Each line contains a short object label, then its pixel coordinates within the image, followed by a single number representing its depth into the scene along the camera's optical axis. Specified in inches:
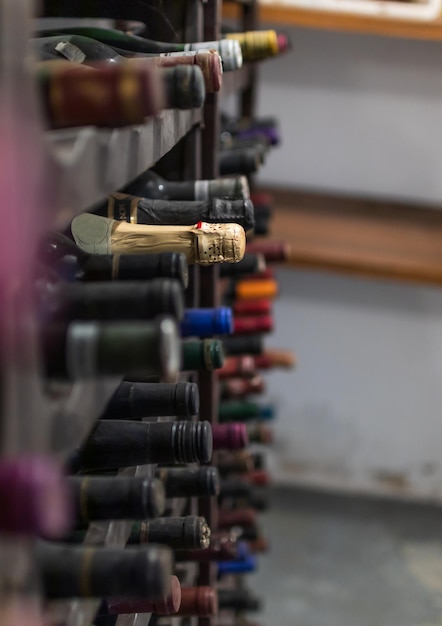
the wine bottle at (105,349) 39.2
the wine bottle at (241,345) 78.6
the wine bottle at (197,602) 54.8
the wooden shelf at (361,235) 107.0
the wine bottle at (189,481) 52.8
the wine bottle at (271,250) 74.1
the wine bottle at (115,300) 40.7
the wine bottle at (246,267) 67.0
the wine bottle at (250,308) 81.6
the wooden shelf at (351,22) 92.4
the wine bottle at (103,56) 47.3
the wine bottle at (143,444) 47.3
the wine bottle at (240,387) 81.0
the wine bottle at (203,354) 51.4
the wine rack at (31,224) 37.6
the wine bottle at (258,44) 60.8
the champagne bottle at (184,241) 46.6
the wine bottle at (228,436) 59.1
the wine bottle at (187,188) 53.1
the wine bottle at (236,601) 78.7
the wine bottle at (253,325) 75.9
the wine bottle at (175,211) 49.3
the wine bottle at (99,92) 38.9
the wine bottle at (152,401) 47.9
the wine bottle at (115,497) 43.0
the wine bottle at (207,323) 51.7
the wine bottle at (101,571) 40.4
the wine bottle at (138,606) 47.5
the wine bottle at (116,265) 43.5
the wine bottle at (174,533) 50.2
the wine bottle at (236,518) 79.7
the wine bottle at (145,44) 52.4
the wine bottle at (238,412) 78.9
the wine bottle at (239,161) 62.8
